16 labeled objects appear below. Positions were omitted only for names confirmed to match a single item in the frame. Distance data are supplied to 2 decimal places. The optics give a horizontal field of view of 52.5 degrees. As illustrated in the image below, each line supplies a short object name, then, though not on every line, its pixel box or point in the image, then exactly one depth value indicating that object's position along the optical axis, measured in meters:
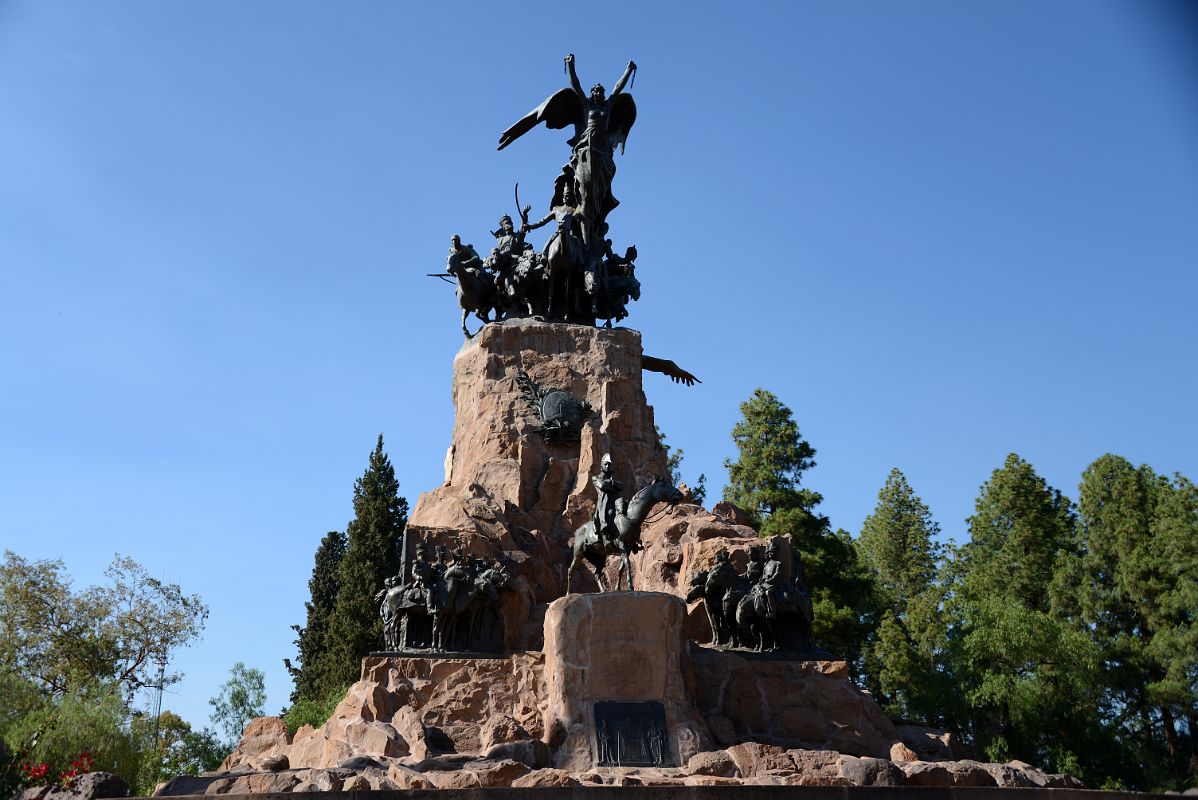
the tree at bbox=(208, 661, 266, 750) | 36.88
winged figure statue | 25.80
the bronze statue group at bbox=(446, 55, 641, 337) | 24.77
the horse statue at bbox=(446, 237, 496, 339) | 24.62
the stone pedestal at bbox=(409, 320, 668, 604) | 20.31
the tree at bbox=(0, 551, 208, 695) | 33.72
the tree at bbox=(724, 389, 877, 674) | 34.19
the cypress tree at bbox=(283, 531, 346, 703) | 35.78
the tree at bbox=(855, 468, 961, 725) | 31.27
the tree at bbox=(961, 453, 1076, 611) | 36.44
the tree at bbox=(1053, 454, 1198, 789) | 29.61
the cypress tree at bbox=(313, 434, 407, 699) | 34.84
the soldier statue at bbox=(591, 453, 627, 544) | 17.83
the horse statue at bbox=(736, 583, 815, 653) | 18.38
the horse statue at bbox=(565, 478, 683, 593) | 17.55
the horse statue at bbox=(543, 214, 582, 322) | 24.58
